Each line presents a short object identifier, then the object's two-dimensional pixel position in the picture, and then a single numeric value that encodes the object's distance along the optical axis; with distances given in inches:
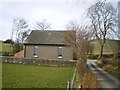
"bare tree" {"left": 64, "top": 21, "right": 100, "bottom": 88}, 416.1
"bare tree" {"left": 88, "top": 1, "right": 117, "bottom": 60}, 687.1
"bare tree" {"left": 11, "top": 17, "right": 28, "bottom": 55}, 1111.8
